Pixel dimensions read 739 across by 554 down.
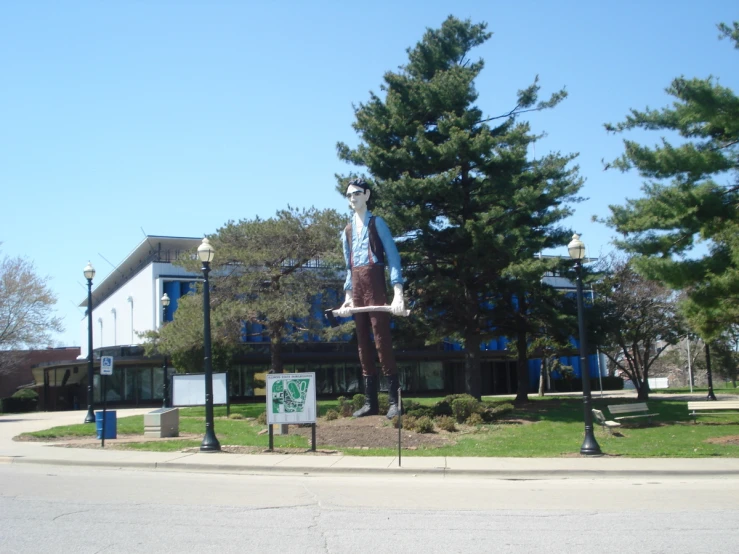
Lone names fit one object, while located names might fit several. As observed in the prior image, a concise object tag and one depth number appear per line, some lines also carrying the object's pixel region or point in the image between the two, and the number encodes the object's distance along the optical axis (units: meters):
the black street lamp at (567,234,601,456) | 17.70
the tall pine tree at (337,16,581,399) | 27.52
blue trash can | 21.73
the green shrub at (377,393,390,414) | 24.25
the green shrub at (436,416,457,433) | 21.75
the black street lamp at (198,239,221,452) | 18.77
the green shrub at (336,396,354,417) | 24.61
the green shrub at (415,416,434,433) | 20.94
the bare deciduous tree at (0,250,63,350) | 45.81
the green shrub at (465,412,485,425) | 23.28
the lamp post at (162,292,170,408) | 34.81
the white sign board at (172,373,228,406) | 21.05
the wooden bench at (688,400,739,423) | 26.83
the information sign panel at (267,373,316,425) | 18.67
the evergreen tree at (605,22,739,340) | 20.39
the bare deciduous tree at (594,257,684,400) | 39.06
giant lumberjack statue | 22.81
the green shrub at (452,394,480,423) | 23.78
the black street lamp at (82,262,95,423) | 28.02
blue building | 50.03
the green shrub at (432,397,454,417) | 24.84
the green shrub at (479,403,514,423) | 24.25
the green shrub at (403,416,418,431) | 21.17
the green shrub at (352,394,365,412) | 24.81
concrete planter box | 22.66
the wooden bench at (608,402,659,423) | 24.02
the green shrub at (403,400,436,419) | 23.86
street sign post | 22.61
